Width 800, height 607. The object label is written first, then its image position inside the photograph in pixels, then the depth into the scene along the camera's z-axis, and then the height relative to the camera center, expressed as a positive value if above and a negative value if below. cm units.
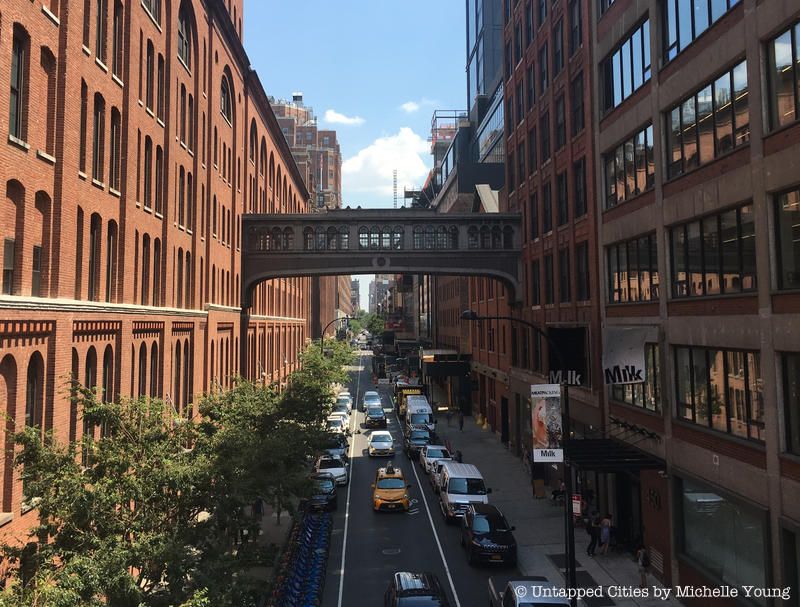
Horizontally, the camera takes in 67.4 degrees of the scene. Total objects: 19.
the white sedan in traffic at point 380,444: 3969 -752
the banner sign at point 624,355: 2008 -94
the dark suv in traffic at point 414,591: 1435 -644
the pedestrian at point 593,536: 2203 -765
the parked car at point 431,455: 3406 -721
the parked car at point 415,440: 3890 -729
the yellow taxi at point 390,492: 2698 -736
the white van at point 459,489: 2531 -698
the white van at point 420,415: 4416 -635
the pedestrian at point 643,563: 1902 -760
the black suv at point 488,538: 2030 -717
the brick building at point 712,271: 1380 +162
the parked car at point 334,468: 3109 -712
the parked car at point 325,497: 2653 -739
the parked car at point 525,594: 1405 -638
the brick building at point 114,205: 1466 +443
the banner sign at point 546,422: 1898 -301
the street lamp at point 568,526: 1542 -526
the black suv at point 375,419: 5078 -747
